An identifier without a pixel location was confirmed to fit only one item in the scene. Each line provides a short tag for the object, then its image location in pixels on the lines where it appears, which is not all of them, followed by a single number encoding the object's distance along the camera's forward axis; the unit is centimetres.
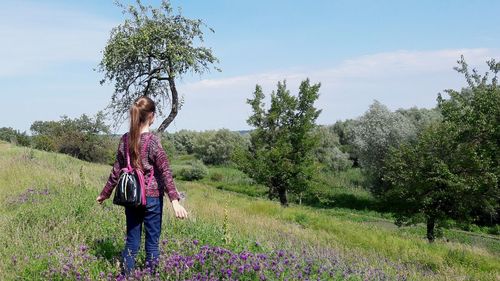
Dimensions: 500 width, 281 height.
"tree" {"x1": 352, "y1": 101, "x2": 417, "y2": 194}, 4012
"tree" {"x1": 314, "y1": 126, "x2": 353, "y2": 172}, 5036
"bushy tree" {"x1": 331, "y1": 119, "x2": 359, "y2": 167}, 4666
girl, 467
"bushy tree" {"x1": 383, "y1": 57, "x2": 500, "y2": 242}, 1739
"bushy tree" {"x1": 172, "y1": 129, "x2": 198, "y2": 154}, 8331
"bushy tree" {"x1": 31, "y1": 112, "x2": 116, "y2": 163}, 4044
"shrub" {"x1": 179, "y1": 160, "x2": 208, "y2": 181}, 5505
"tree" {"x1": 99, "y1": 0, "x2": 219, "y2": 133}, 1512
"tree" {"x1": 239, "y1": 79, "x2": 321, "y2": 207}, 2508
